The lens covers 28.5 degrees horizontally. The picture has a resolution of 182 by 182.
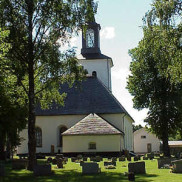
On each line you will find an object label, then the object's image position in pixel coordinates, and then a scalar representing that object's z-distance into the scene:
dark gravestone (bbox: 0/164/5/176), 19.51
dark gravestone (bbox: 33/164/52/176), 19.48
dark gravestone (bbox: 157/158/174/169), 22.63
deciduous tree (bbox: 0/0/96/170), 22.69
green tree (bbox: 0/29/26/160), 22.56
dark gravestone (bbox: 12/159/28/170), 24.05
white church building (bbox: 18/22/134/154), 40.75
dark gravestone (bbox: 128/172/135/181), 16.62
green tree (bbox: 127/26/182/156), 40.78
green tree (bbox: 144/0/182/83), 19.89
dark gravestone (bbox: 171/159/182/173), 19.14
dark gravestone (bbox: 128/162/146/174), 19.08
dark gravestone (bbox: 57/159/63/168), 24.61
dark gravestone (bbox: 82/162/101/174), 19.62
